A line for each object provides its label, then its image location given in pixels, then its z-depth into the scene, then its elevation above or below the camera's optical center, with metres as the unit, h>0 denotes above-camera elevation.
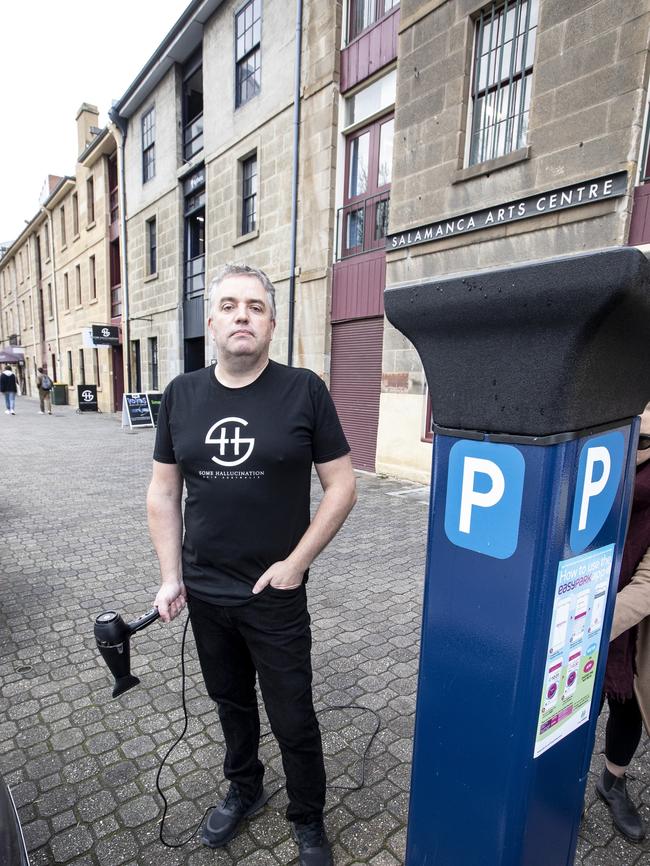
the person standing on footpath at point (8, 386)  19.70 -1.57
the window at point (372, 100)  8.41 +4.40
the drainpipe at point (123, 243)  17.39 +3.64
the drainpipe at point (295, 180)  9.60 +3.36
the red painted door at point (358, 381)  9.05 -0.44
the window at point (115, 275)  20.11 +2.95
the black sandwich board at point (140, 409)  15.05 -1.77
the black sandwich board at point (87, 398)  21.16 -2.09
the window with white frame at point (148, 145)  16.03 +6.52
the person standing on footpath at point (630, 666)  1.67 -1.09
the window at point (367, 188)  8.72 +2.99
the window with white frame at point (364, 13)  8.49 +5.87
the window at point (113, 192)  19.89 +6.11
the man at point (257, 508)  1.77 -0.55
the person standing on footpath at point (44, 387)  20.20 -1.60
